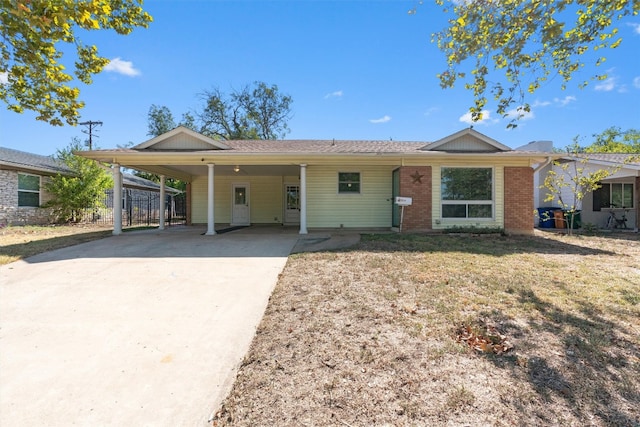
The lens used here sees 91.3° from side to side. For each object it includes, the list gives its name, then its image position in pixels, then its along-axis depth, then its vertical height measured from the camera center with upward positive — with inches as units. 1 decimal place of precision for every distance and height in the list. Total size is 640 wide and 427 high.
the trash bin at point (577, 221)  555.6 -17.0
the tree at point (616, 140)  1282.0 +329.6
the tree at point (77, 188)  608.7 +45.4
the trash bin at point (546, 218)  567.5 -11.8
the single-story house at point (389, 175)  409.4 +52.7
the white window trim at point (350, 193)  487.8 +34.6
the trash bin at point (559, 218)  554.6 -11.8
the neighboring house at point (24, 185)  543.2 +46.5
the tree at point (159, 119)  1290.6 +380.0
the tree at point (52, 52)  227.1 +142.0
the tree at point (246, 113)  1224.2 +391.7
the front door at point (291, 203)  598.5 +15.6
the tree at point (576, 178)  402.9 +46.7
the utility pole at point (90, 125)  1241.4 +342.1
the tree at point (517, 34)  187.6 +115.4
